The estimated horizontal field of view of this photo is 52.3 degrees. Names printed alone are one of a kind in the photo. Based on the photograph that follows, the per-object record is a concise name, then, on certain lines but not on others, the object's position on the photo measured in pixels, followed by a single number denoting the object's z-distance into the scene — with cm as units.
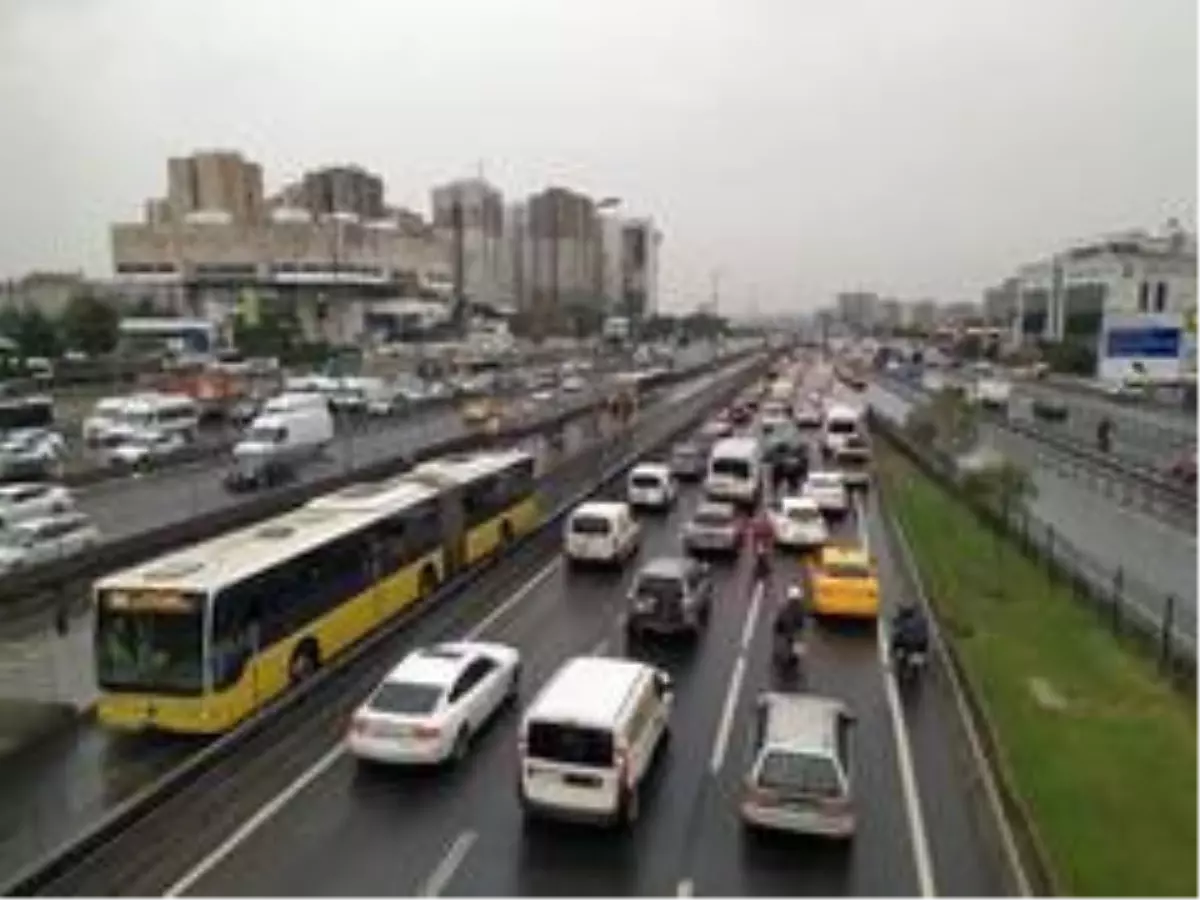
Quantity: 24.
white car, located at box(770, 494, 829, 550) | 3656
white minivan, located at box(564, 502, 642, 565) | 3350
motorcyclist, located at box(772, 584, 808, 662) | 2423
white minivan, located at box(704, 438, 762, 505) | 4541
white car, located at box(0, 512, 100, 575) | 3141
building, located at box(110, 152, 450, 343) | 16338
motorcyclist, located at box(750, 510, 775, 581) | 3266
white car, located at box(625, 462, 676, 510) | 4453
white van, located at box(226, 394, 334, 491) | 4697
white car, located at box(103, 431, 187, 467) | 5178
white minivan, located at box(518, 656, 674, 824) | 1598
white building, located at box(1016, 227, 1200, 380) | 6512
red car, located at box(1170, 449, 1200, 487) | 4953
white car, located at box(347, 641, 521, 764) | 1802
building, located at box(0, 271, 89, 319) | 17225
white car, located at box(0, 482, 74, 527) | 3419
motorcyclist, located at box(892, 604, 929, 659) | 2380
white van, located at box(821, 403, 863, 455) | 5941
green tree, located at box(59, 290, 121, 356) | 11019
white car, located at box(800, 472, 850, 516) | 4309
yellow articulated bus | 1927
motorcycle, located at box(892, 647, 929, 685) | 2381
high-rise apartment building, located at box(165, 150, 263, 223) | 19500
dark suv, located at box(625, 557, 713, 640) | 2570
